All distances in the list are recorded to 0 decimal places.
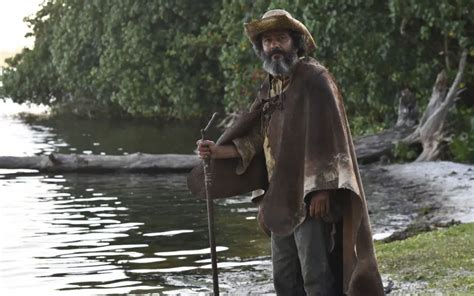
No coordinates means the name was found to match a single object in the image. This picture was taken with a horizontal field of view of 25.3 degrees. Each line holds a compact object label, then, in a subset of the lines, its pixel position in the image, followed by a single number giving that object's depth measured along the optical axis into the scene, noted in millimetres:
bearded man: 6852
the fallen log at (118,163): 24109
